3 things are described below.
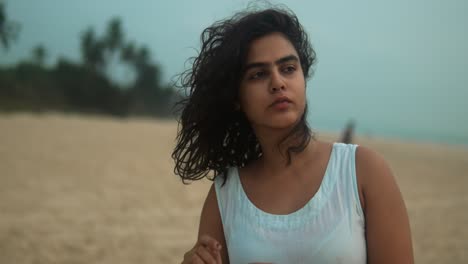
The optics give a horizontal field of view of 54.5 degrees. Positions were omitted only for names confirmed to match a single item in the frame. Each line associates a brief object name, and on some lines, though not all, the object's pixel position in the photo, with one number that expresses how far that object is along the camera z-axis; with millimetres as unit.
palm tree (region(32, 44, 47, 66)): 56188
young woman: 1749
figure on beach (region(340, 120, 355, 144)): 12719
